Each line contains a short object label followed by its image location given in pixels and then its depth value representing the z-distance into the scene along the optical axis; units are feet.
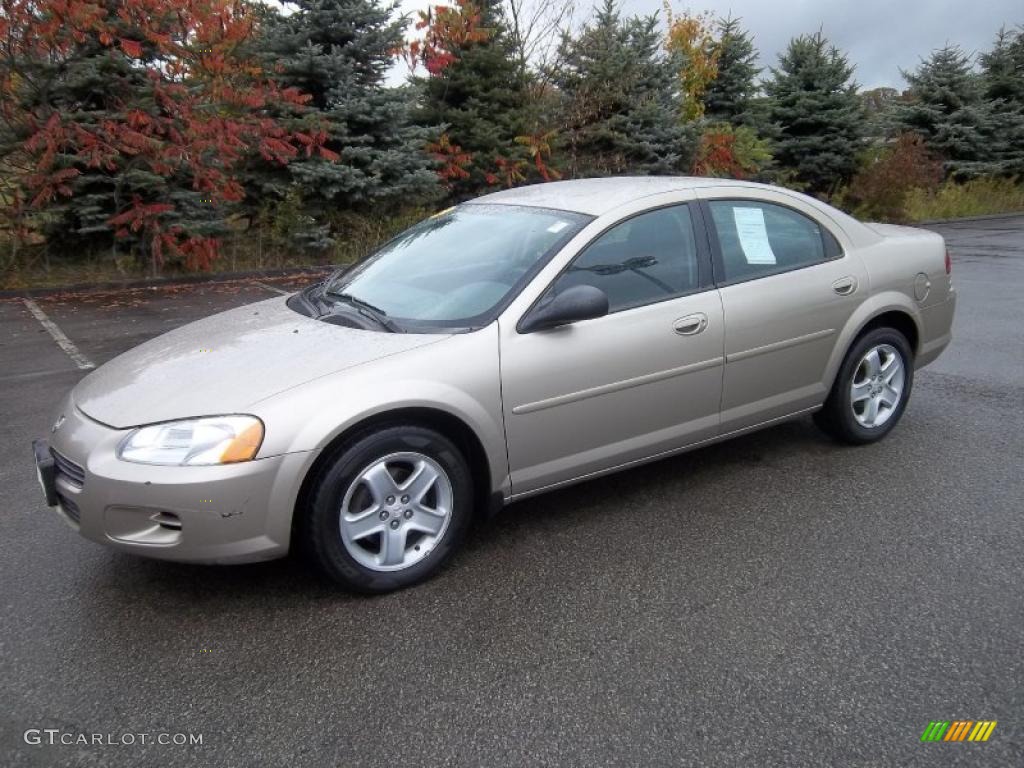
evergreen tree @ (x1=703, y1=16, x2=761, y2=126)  60.44
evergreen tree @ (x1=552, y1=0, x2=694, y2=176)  49.98
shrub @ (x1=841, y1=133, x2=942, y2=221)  60.13
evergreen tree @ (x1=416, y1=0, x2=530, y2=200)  44.45
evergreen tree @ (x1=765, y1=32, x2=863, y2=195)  61.36
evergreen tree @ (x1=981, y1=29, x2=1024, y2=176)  71.05
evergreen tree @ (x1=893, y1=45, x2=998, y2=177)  68.28
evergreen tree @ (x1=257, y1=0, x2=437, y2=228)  38.93
